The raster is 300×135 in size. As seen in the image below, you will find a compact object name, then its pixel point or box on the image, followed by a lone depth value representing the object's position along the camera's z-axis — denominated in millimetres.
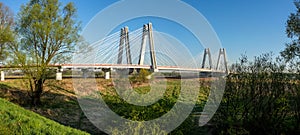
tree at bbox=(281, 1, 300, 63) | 8625
